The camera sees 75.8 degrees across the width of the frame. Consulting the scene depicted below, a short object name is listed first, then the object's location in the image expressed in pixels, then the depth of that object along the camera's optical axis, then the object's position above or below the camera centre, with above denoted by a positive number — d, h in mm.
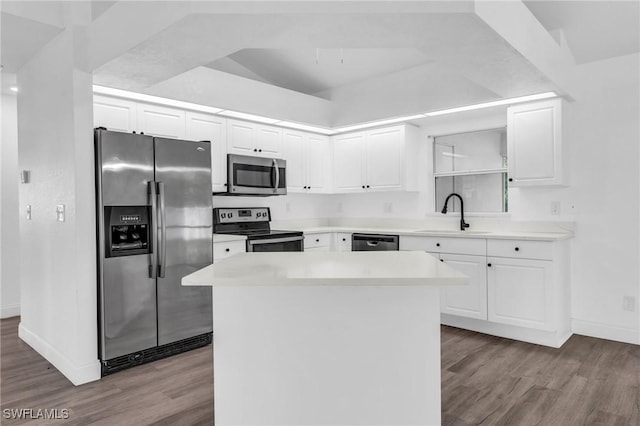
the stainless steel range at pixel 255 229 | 4055 -221
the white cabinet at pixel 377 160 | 4672 +570
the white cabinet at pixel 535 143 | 3555 +553
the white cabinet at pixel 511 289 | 3393 -726
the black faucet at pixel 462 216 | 4383 -101
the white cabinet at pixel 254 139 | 4246 +760
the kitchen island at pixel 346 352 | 1788 -629
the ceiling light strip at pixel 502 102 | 3514 +939
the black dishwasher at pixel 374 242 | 4363 -379
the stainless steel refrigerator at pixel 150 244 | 2945 -258
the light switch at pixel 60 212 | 2983 -1
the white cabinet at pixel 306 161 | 4852 +589
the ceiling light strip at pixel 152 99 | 3263 +963
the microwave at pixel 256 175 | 4137 +358
